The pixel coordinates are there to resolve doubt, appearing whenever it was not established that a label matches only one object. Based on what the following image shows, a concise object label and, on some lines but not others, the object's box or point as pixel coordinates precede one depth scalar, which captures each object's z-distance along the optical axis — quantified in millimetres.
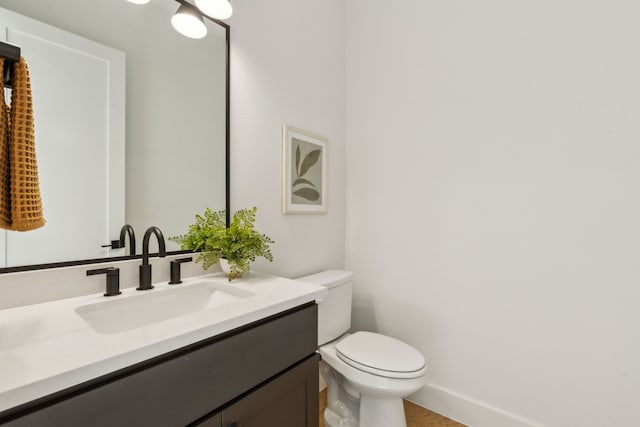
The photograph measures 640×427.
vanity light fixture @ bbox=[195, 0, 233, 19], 1146
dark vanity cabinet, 520
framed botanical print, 1570
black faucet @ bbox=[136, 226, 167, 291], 989
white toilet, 1230
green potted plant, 1118
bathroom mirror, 888
